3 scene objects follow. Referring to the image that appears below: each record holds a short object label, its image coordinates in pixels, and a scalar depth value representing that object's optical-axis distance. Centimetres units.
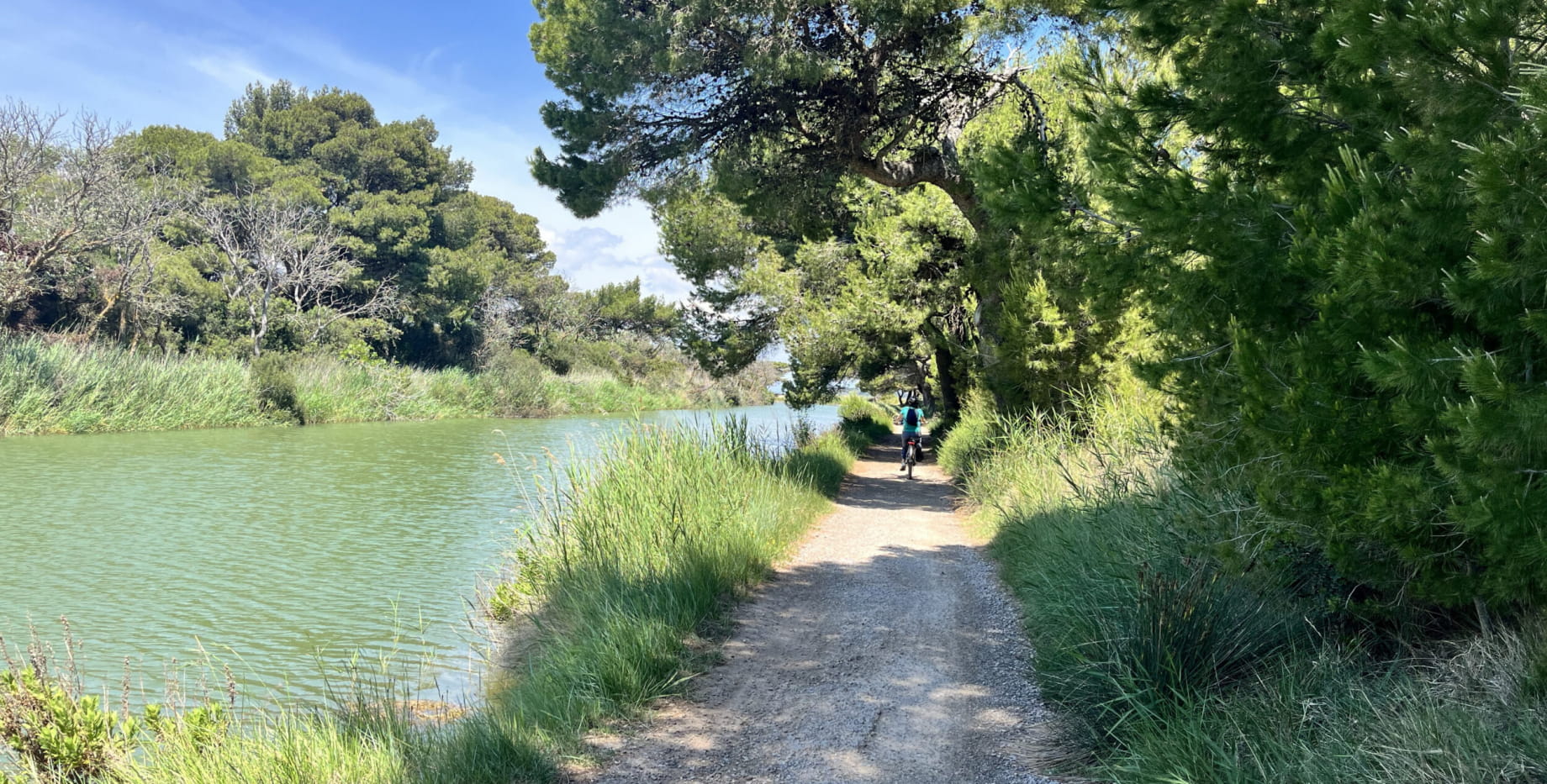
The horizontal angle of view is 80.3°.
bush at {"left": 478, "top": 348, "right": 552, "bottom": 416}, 4409
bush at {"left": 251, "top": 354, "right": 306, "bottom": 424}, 3141
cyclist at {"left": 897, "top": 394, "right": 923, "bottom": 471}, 1805
